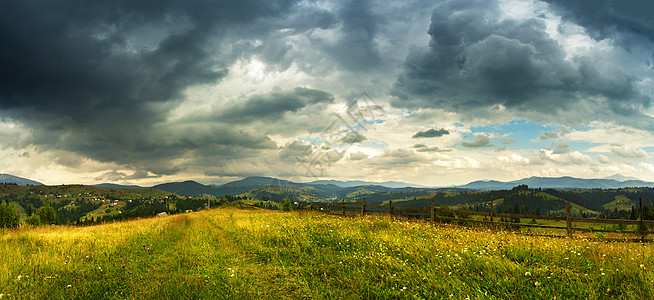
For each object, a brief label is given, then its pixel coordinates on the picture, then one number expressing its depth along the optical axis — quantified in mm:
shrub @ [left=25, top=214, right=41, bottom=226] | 55144
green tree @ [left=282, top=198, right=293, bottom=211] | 78462
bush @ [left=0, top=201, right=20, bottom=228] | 39191
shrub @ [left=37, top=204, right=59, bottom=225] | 69188
